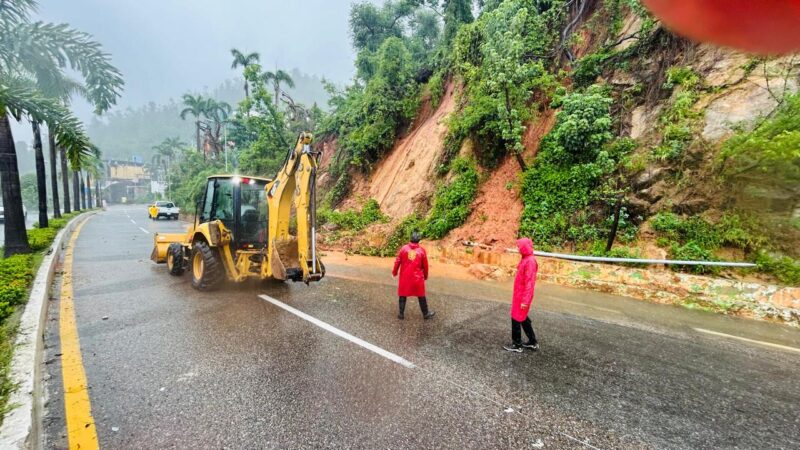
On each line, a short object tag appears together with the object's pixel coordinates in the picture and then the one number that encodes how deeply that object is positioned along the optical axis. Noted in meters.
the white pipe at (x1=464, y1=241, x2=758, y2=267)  7.13
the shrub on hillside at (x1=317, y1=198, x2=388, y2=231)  15.65
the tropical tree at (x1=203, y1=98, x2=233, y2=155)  46.34
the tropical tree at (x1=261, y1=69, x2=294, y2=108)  34.97
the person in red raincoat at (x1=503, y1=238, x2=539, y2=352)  4.64
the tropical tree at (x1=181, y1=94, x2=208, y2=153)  47.82
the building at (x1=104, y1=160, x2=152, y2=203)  90.25
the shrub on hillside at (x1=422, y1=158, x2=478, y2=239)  12.37
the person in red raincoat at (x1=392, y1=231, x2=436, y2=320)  5.90
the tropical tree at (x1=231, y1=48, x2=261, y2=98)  36.59
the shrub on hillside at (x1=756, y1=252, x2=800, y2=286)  6.64
